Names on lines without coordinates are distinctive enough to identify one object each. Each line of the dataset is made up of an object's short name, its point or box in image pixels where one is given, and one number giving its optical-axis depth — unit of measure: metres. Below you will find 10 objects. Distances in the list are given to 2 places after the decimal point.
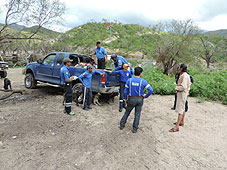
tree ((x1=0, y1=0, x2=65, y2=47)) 6.51
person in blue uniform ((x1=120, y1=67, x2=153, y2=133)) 3.96
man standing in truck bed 6.84
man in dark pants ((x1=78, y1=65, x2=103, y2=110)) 5.46
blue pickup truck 5.75
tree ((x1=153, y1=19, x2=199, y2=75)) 14.59
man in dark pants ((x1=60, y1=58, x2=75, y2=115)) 4.88
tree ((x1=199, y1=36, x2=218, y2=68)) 25.72
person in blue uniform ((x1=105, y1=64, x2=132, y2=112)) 5.60
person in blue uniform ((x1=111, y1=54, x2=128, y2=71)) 5.74
